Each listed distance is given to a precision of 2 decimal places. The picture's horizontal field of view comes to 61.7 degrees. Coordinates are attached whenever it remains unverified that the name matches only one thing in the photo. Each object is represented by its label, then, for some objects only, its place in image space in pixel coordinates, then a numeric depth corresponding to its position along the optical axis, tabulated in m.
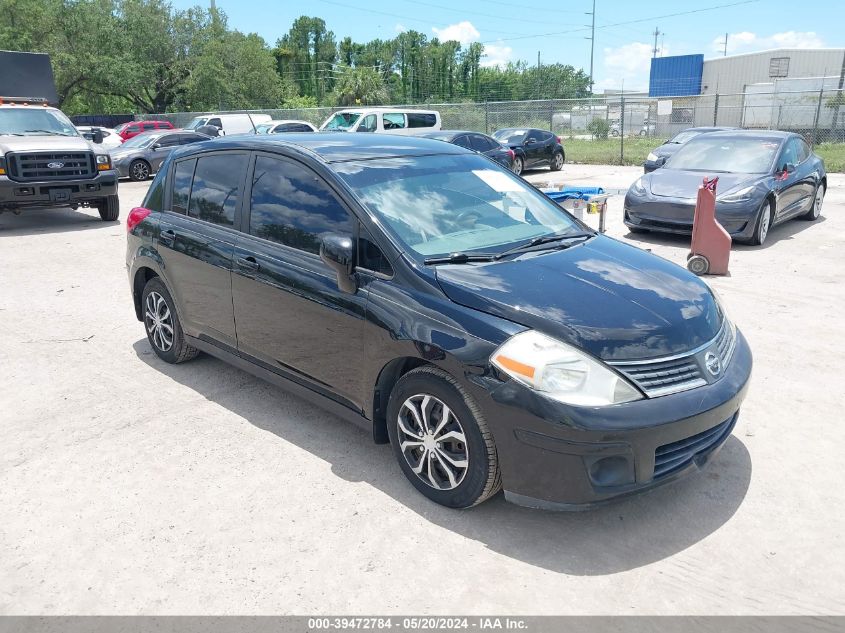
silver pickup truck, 11.66
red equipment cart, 8.00
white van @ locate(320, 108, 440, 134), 19.84
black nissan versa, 3.06
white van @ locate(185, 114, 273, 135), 28.44
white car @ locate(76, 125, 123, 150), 26.88
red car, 29.73
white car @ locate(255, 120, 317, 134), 22.40
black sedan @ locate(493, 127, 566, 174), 20.53
